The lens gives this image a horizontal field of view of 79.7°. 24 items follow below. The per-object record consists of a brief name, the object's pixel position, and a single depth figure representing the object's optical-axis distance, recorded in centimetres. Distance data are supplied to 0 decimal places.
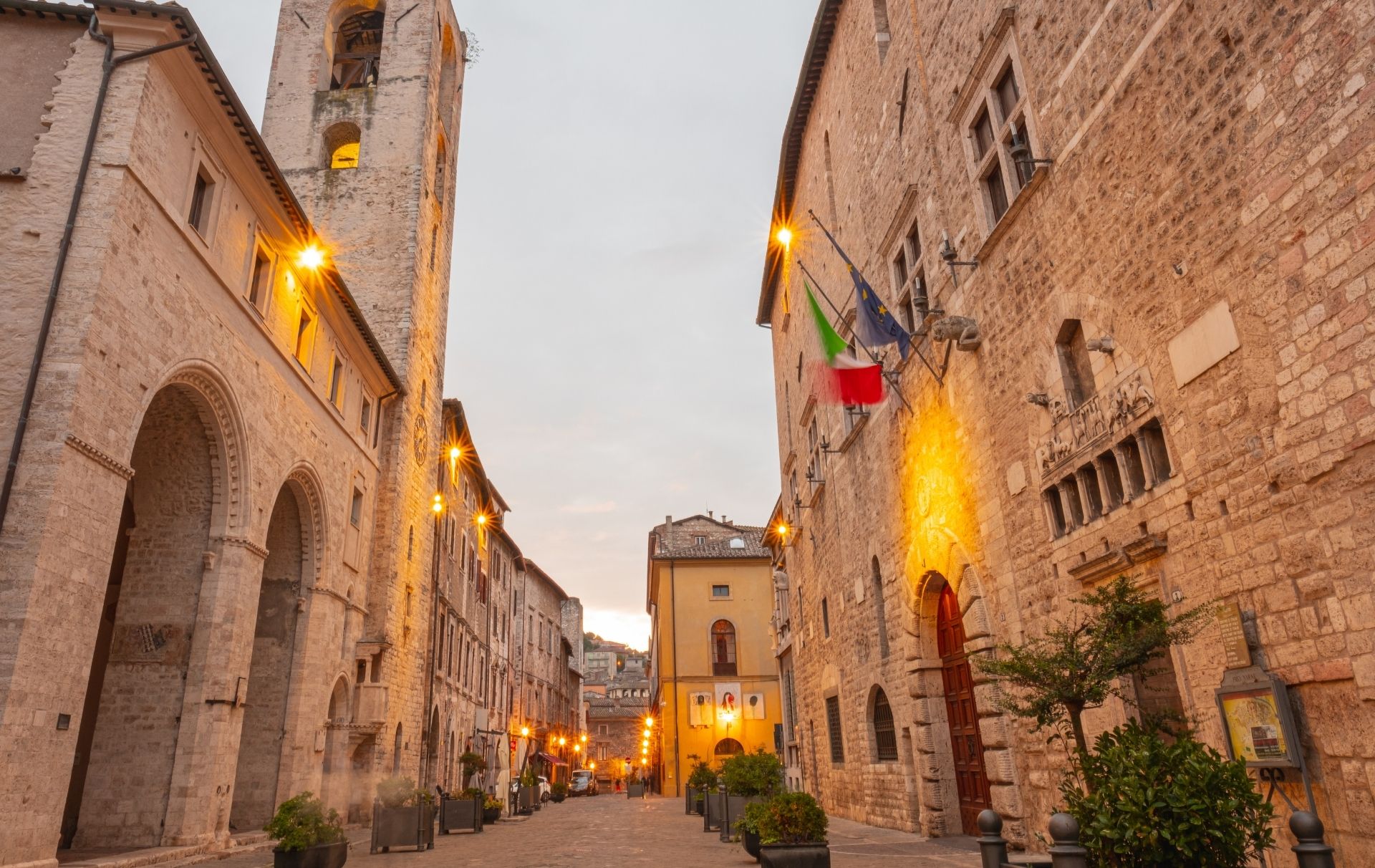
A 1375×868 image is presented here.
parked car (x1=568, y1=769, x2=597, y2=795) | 5183
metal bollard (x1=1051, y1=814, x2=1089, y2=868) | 412
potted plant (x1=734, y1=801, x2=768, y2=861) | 1002
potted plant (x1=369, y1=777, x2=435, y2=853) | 1362
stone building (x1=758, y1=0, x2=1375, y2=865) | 536
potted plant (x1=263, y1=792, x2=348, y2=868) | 923
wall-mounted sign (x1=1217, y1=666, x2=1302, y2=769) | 553
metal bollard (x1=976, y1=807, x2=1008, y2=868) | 510
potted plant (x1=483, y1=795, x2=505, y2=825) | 2118
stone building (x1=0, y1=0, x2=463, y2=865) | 870
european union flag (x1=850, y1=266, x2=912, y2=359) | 1131
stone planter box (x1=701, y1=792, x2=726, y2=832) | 1531
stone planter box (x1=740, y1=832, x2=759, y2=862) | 1069
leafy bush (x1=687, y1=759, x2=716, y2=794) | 1656
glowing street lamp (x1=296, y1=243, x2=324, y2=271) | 1556
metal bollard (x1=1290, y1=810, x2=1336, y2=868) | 363
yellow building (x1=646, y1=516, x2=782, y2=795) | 3688
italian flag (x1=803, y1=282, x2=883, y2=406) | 1269
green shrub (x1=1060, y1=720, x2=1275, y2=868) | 443
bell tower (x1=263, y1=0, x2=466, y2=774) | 2131
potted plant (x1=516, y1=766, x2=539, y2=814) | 2622
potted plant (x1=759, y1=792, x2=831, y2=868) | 771
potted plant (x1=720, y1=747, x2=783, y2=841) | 1301
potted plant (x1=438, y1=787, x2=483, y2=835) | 1800
